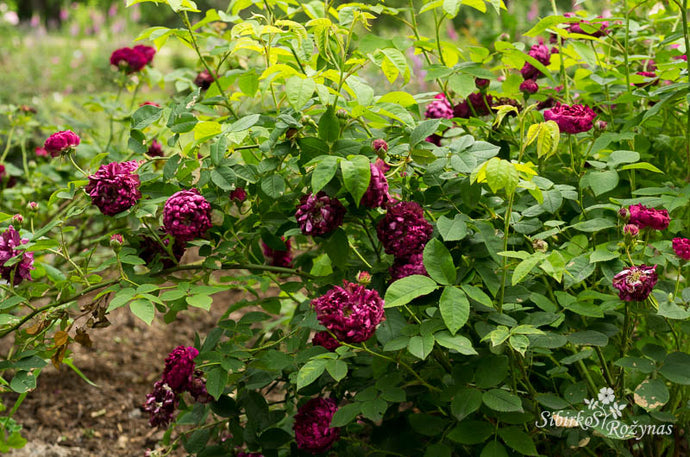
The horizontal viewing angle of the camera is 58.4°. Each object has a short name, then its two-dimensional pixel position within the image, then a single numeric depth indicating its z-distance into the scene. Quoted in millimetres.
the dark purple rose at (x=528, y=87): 1523
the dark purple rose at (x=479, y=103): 1624
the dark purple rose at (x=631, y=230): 1180
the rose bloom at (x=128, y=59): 2141
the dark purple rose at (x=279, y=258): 1739
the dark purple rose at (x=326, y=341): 1252
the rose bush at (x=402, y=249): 1200
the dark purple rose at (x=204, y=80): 1904
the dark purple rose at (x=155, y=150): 2041
